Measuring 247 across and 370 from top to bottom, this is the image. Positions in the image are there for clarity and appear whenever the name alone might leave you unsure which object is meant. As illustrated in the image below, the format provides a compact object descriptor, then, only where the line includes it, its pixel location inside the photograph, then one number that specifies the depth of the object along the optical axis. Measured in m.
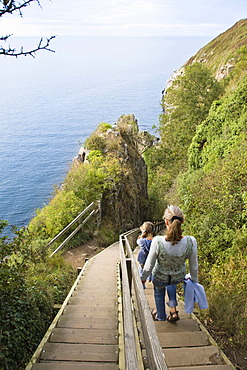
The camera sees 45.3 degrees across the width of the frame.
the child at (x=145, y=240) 5.04
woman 3.62
